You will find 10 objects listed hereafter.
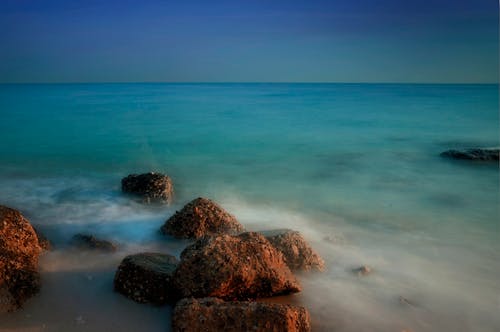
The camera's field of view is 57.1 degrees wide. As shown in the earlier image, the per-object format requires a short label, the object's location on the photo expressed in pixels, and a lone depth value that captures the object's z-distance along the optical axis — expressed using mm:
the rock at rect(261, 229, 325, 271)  4754
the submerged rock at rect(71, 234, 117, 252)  5102
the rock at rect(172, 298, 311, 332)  3312
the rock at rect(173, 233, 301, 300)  3723
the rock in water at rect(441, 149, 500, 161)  11738
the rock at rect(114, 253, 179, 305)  3921
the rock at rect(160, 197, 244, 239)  5395
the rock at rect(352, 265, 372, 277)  4932
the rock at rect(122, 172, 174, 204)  7082
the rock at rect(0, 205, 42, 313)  3893
